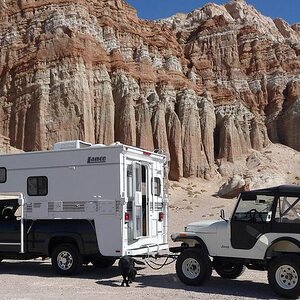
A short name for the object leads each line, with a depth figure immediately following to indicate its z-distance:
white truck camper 14.10
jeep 11.40
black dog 12.92
